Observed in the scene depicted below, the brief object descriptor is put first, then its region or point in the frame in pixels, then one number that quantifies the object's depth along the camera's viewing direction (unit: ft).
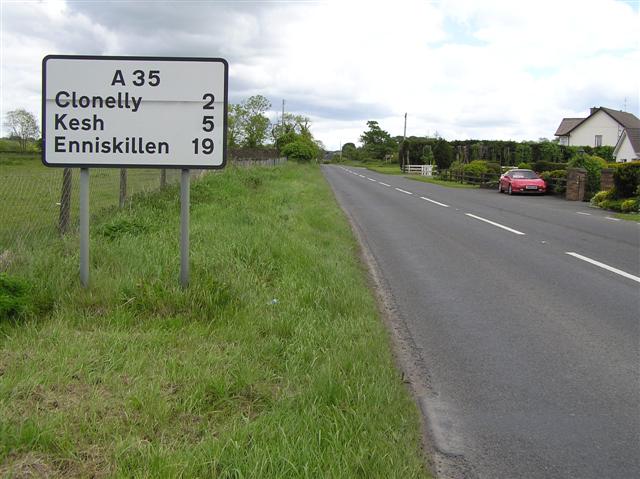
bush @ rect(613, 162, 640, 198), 68.49
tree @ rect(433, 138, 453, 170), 217.36
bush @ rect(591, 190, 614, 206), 72.69
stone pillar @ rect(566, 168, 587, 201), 86.58
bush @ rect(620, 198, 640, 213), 64.08
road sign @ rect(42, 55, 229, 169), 18.08
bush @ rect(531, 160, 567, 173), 110.89
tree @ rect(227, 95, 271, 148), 276.62
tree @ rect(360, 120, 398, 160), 447.01
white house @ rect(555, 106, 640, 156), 224.53
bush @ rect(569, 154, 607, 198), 86.84
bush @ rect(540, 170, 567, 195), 96.32
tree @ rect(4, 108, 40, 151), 183.61
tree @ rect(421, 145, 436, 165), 221.54
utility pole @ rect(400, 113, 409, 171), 250.68
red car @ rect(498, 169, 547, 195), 96.94
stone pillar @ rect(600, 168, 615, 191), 81.25
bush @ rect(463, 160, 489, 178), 128.77
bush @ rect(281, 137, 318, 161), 218.18
